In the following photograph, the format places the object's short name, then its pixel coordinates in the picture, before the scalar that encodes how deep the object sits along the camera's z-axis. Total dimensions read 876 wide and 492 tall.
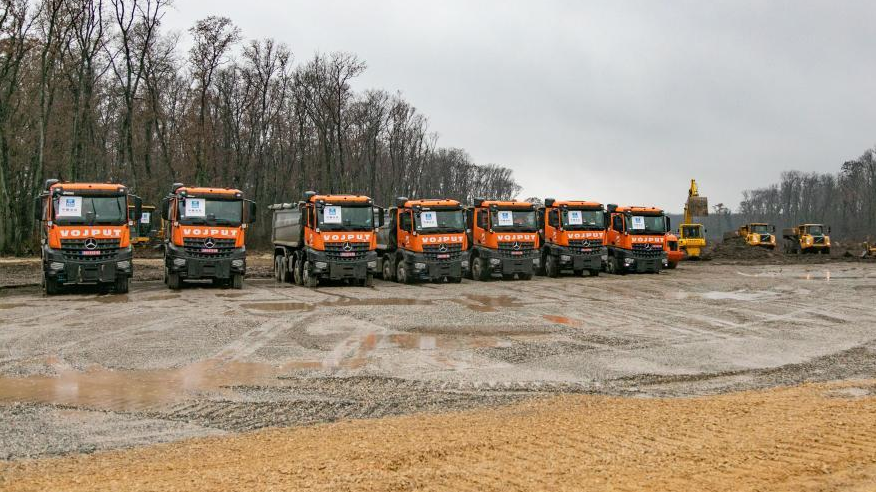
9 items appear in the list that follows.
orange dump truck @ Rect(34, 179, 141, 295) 20.45
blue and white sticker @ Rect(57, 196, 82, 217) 20.70
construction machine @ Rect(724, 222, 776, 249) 55.75
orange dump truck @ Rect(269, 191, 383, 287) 24.12
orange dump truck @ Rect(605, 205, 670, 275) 32.53
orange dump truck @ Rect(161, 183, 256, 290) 22.42
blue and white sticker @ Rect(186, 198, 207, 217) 22.62
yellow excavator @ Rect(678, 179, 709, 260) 47.34
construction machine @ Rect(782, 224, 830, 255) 54.44
